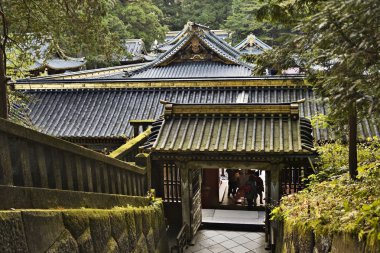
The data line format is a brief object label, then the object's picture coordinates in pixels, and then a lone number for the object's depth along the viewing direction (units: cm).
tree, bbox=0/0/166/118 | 669
